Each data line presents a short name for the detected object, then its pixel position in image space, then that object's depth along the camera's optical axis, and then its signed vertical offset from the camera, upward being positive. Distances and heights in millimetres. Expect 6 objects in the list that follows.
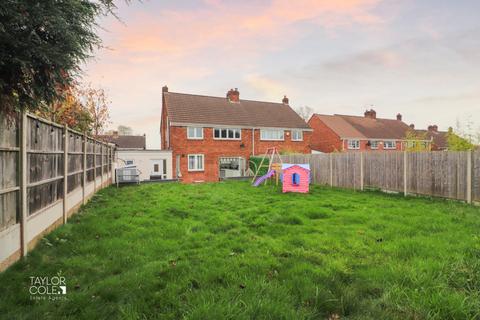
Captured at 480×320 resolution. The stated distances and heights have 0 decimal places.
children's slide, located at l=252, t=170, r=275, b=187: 16544 -1222
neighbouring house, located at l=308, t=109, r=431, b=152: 36625 +3501
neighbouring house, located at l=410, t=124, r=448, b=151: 46125 +3706
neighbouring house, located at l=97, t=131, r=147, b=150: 44406 +3279
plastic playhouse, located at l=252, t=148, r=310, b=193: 13359 -970
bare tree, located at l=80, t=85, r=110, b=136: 28344 +5760
